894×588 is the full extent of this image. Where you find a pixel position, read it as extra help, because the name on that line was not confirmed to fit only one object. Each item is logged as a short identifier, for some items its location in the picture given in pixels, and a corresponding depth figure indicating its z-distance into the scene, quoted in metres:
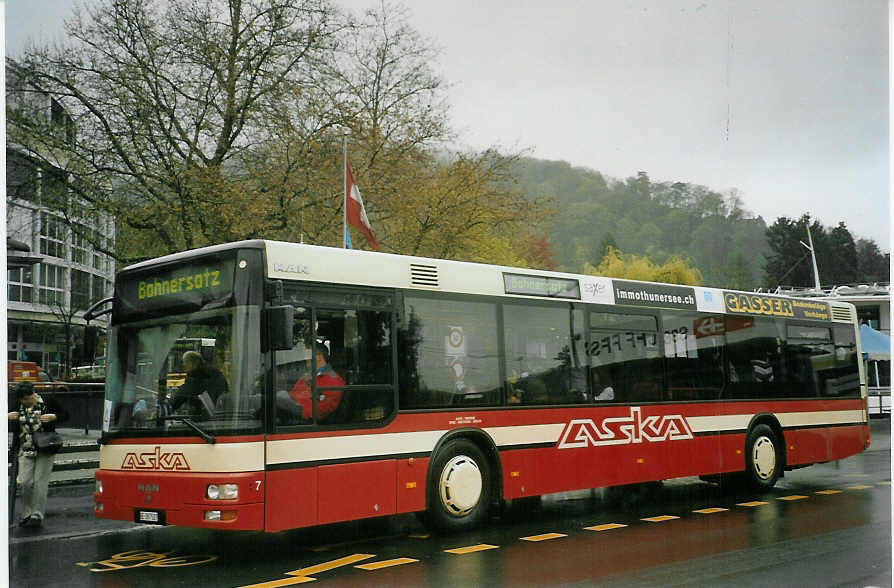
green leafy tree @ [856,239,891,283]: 54.25
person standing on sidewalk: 10.98
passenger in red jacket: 8.66
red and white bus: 8.31
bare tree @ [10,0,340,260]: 20.86
